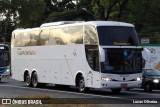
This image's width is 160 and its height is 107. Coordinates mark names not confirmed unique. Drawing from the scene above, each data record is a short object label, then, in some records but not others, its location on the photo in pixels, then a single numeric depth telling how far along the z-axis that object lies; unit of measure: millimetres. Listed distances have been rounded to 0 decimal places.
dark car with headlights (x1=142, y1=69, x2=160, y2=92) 30750
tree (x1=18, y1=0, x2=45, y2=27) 77562
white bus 24875
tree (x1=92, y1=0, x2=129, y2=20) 57625
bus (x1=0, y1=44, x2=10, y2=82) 39688
